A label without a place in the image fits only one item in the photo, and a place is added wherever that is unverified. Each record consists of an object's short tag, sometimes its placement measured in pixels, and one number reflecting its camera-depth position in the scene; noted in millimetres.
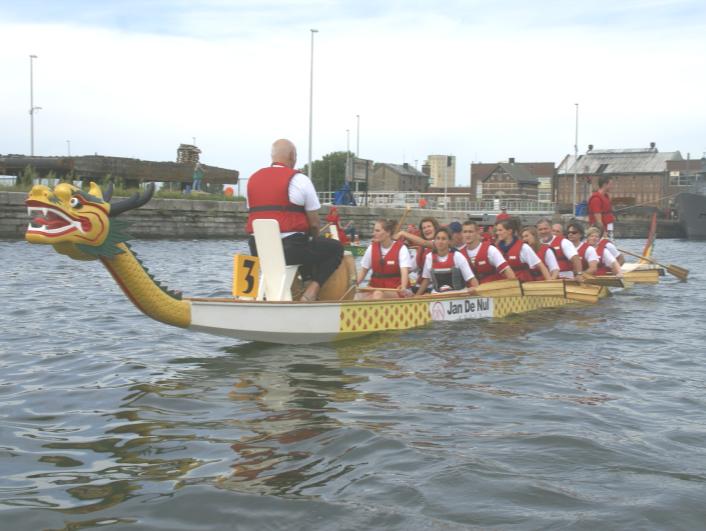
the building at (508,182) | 110625
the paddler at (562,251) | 14844
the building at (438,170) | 131575
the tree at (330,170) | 110312
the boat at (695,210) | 57500
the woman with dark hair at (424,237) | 12250
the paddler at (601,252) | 16453
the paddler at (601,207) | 18578
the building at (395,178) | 116938
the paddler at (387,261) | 11219
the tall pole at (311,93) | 45438
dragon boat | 6992
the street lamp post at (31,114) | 50875
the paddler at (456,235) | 13172
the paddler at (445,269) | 11547
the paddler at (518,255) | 13295
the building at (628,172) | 100625
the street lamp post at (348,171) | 47725
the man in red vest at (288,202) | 8570
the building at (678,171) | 99938
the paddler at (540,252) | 13570
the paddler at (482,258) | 12180
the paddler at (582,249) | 15706
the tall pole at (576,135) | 74125
